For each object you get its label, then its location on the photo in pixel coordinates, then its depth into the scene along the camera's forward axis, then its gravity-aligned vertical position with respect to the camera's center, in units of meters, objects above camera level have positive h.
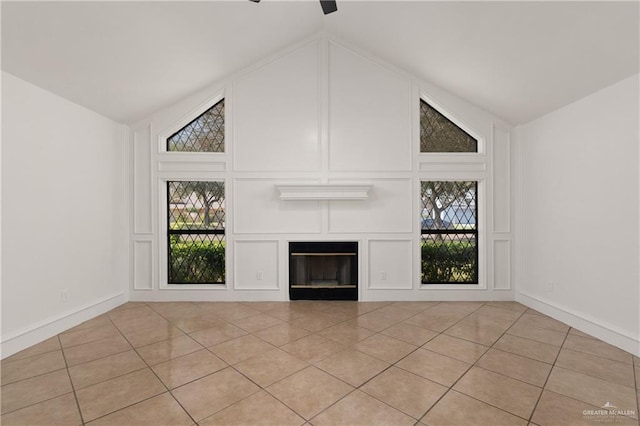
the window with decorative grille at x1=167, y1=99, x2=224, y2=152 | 4.29 +1.16
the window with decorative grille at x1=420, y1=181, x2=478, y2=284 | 4.30 -0.31
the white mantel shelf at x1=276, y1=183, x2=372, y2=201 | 4.01 +0.28
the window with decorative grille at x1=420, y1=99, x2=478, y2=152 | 4.29 +1.15
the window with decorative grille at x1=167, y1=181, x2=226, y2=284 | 4.30 -0.30
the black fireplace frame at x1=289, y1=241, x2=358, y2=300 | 4.20 -1.12
